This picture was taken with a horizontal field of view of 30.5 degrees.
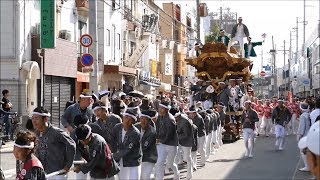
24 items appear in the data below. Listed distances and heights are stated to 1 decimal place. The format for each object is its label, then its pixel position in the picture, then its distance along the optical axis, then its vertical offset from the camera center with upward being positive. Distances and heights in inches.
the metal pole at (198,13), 1460.4 +177.6
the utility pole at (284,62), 3387.1 +143.2
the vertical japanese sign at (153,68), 1957.6 +55.6
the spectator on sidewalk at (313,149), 119.1 -13.3
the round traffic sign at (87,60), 722.2 +30.2
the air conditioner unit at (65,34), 1114.7 +96.4
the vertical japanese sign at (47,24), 932.6 +96.8
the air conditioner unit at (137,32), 1657.7 +148.6
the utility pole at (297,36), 3283.0 +286.0
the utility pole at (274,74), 3473.2 +59.1
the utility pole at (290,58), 3009.8 +161.1
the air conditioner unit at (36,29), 1007.0 +96.1
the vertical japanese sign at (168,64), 2153.1 +75.5
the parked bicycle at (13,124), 818.5 -56.5
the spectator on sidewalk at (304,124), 581.3 -39.3
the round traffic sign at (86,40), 745.0 +56.6
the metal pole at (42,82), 993.5 +4.1
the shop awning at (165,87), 2025.1 -8.9
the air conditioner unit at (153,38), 1834.6 +146.9
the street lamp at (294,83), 2693.4 +6.9
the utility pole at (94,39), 749.3 +57.8
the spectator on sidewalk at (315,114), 523.5 -26.3
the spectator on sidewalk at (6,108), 804.7 -32.6
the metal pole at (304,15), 2997.0 +357.4
